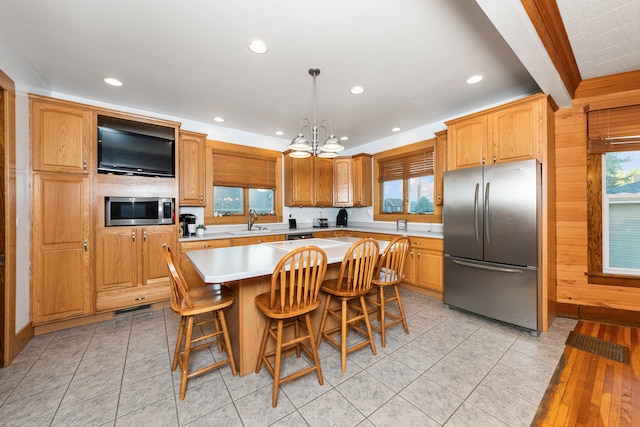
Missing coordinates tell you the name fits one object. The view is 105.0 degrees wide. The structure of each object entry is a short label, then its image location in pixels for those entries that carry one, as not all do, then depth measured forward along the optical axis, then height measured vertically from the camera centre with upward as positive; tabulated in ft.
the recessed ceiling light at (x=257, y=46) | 6.68 +4.66
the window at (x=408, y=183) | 13.71 +1.79
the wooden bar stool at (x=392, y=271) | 7.43 -1.85
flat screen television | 9.34 +2.43
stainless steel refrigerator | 8.01 -1.03
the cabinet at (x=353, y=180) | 16.29 +2.19
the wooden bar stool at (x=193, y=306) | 5.35 -2.10
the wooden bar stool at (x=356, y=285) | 6.34 -2.05
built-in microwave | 9.39 +0.11
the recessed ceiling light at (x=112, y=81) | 8.59 +4.72
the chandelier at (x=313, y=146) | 7.58 +2.13
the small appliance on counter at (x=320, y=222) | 17.34 -0.68
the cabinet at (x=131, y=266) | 9.15 -2.05
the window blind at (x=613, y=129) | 8.31 +2.86
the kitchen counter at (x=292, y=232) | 11.23 -1.03
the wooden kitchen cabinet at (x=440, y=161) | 12.03 +2.61
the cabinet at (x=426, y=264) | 11.02 -2.46
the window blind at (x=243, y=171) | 13.30 +2.45
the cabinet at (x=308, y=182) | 15.61 +2.06
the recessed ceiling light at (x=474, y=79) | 8.43 +4.68
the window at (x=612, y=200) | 8.54 +0.42
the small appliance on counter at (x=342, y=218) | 18.33 -0.38
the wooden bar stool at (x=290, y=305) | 5.15 -2.09
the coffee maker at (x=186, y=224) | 11.96 -0.51
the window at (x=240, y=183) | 13.15 +1.76
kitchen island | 5.35 -1.83
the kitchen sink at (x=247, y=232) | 12.34 -0.99
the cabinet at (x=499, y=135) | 8.21 +2.88
